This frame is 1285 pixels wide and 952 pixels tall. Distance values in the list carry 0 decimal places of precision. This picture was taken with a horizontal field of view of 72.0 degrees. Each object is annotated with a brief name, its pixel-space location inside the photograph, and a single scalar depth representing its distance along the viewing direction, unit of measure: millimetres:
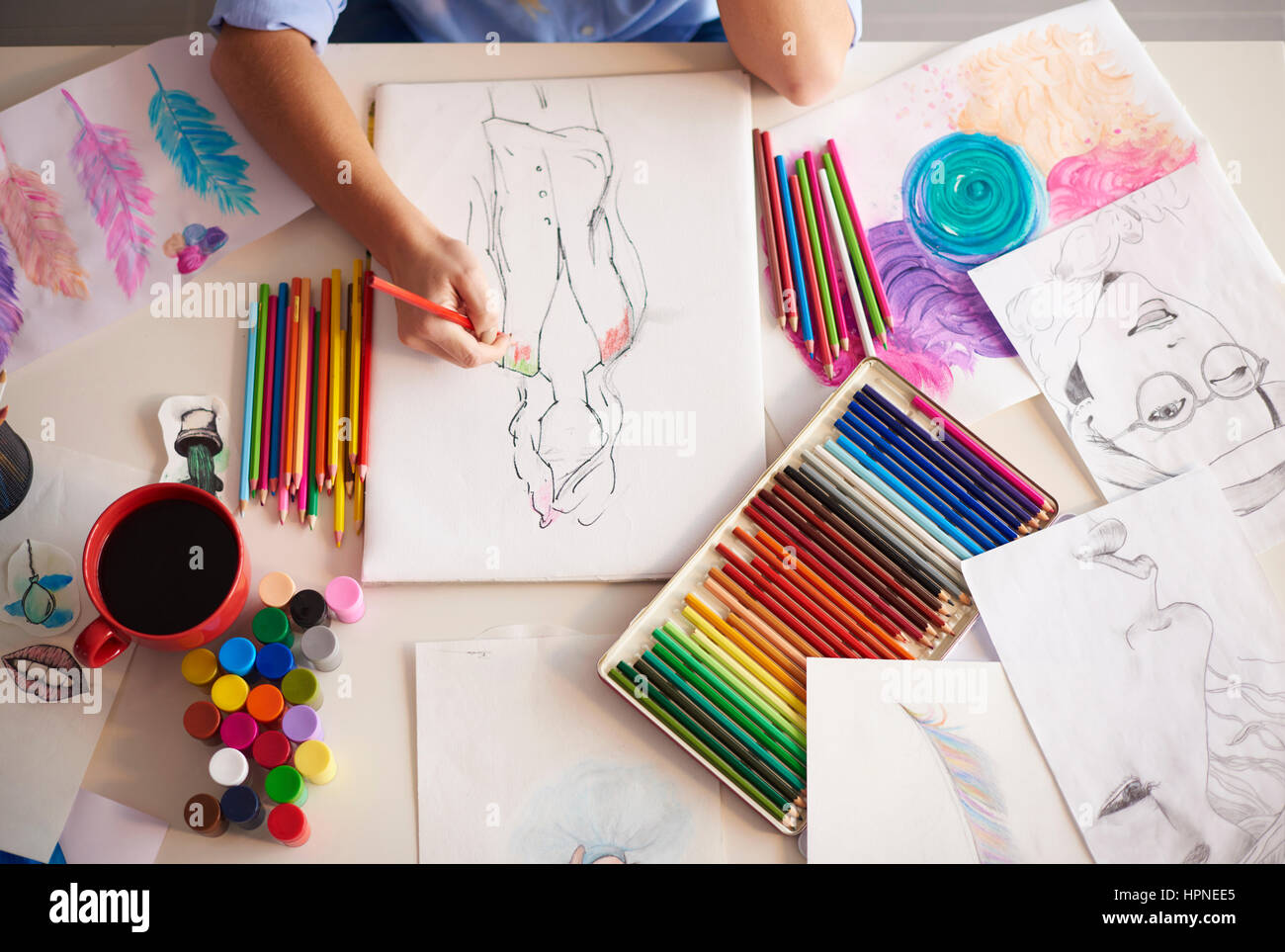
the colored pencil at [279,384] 787
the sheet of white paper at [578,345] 770
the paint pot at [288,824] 685
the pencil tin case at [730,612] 706
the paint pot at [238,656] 708
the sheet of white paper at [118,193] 846
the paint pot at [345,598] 736
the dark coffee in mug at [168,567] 686
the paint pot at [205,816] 691
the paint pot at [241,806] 681
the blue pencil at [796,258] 826
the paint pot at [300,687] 708
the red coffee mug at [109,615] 679
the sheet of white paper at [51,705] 705
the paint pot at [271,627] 720
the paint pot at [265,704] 707
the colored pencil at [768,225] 834
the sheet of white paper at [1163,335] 788
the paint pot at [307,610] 730
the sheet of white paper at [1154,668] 708
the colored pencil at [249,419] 784
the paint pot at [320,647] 718
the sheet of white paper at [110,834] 704
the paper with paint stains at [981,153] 832
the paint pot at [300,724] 705
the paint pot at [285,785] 692
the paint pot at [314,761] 701
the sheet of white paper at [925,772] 701
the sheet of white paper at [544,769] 704
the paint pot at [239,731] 697
